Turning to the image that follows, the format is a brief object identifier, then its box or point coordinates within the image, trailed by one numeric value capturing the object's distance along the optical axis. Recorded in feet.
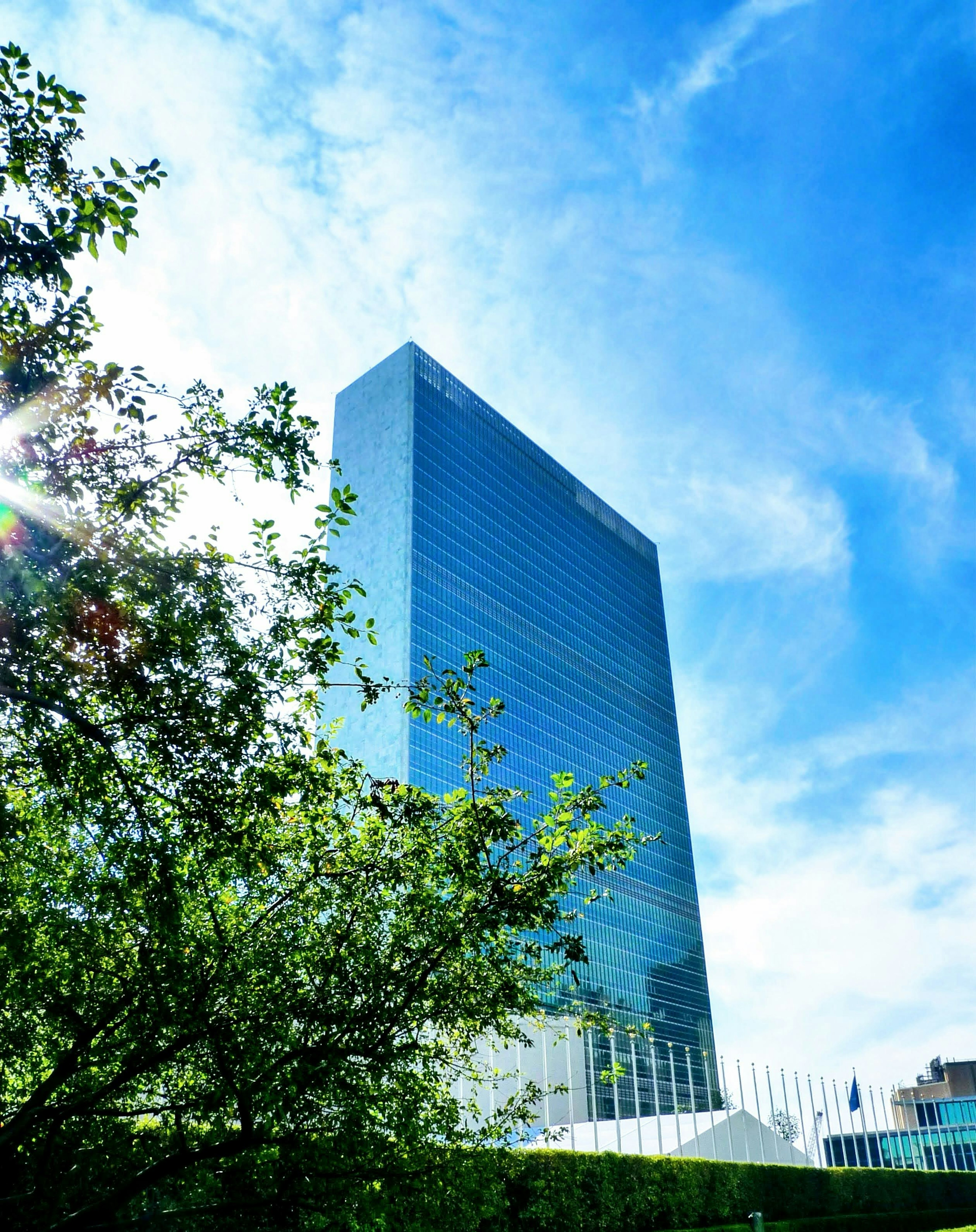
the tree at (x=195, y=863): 30.55
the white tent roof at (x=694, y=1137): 151.33
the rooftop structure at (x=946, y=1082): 447.42
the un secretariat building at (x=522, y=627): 388.37
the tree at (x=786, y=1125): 270.05
